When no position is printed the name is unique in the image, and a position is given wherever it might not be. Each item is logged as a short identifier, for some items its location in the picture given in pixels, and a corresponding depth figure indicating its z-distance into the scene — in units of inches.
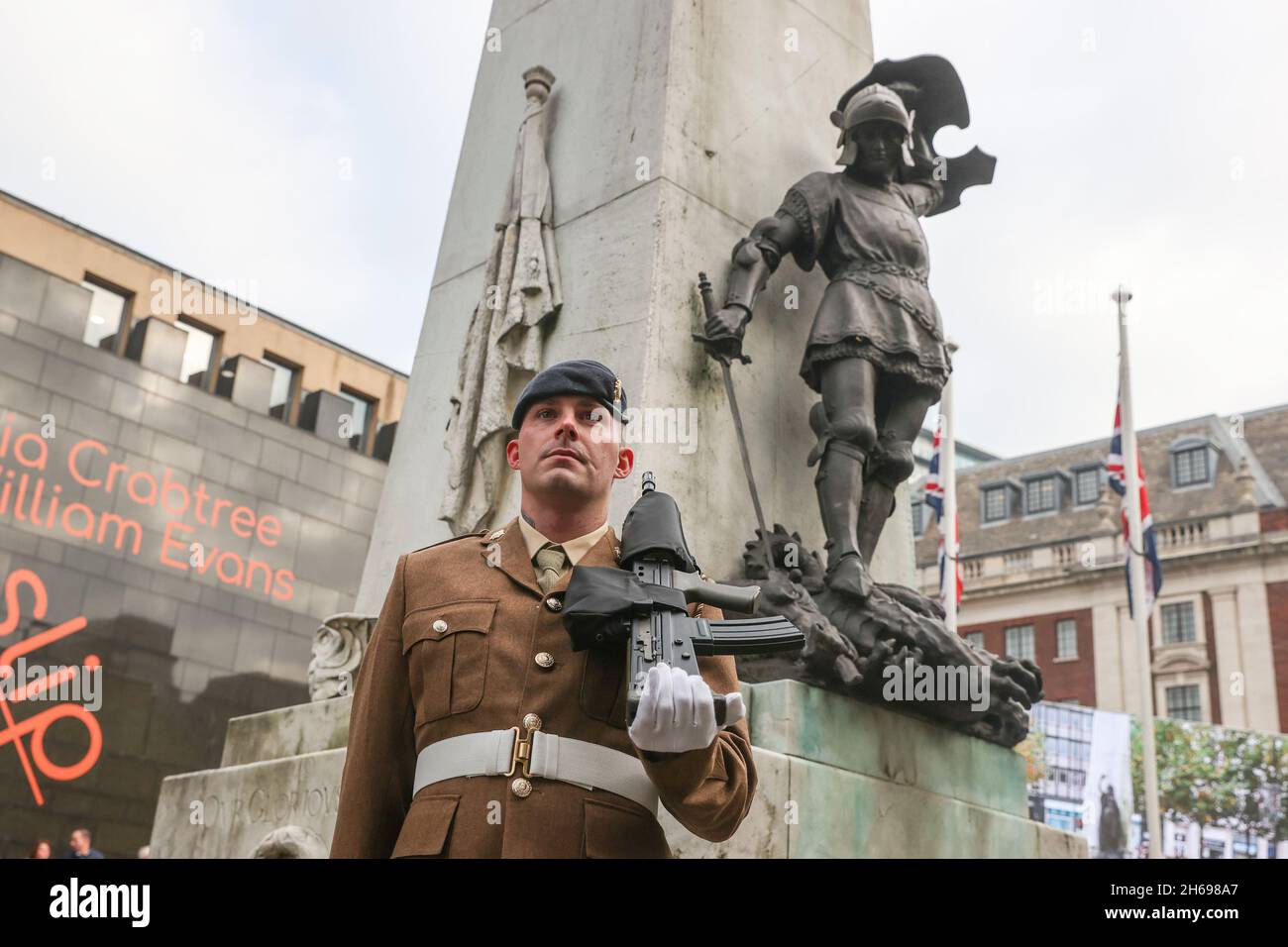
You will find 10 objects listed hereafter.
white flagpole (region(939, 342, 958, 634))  711.7
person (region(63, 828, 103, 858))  555.5
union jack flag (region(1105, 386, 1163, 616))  826.2
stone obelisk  258.2
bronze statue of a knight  251.8
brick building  1664.6
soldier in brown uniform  108.4
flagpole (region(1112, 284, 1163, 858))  832.9
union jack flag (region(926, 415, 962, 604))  740.0
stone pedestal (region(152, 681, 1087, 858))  206.4
